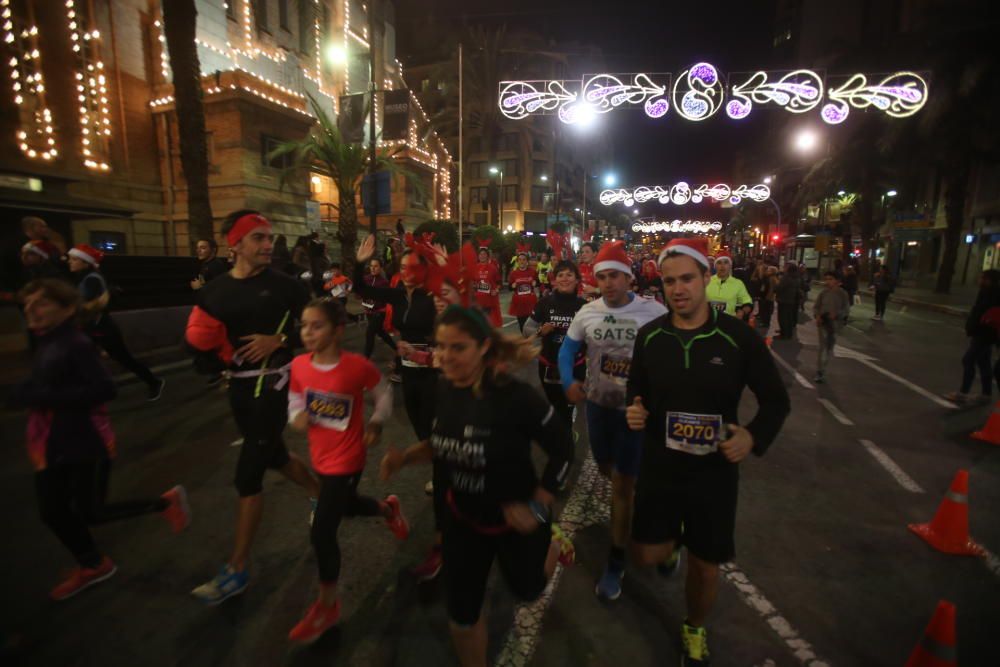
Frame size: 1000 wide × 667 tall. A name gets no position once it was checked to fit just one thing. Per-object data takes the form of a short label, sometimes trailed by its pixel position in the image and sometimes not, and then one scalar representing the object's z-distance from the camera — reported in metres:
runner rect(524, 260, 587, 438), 5.06
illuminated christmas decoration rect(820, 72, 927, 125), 12.12
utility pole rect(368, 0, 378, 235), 15.91
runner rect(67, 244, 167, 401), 6.34
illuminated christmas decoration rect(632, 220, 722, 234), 57.91
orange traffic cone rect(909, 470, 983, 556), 3.73
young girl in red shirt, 2.82
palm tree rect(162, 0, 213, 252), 11.77
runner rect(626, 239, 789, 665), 2.48
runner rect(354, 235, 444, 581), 3.99
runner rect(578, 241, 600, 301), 7.08
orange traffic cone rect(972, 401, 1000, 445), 6.08
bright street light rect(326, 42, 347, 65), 29.36
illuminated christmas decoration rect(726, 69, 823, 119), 11.94
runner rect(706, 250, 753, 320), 7.55
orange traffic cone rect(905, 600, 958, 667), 2.09
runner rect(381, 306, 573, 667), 2.20
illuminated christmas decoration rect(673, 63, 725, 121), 11.80
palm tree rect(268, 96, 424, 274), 19.00
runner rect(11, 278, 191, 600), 2.97
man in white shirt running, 3.42
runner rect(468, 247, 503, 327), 6.05
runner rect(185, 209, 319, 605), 3.16
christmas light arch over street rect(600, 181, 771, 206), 27.77
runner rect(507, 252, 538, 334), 10.22
